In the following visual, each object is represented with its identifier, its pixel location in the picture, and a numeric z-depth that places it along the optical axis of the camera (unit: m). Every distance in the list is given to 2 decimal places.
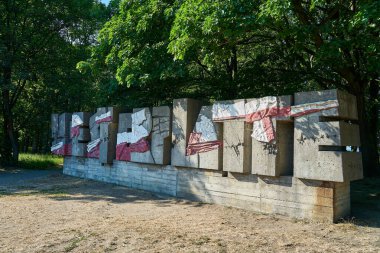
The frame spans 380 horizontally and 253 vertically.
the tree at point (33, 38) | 18.62
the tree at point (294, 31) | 7.68
